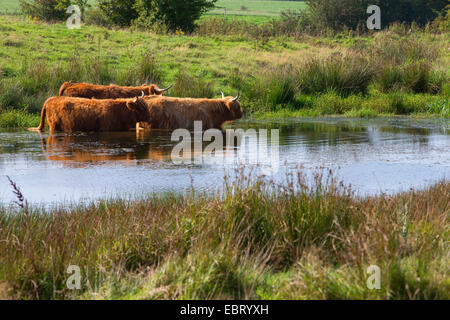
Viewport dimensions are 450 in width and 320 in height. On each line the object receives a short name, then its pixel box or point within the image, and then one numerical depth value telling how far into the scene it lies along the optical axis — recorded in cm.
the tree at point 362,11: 4653
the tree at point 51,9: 3625
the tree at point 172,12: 3362
